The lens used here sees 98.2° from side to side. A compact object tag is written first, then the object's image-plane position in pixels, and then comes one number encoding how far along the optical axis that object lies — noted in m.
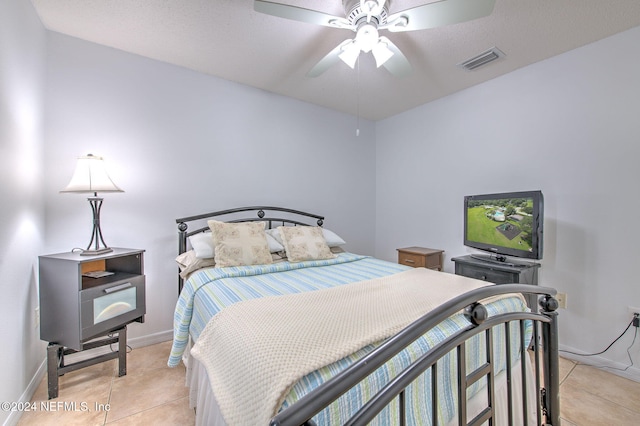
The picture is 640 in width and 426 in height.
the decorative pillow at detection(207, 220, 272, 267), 2.15
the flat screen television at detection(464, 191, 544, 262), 2.18
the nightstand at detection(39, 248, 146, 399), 1.74
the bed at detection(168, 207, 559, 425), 0.77
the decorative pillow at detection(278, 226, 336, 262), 2.42
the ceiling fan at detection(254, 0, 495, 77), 1.41
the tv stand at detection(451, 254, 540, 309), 2.14
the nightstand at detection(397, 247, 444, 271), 3.04
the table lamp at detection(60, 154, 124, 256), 1.89
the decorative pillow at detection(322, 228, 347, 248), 2.78
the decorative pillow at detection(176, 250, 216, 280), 2.14
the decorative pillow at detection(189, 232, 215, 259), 2.17
